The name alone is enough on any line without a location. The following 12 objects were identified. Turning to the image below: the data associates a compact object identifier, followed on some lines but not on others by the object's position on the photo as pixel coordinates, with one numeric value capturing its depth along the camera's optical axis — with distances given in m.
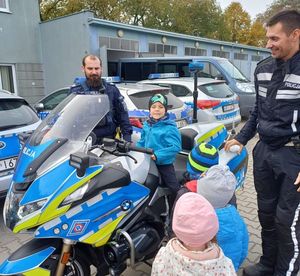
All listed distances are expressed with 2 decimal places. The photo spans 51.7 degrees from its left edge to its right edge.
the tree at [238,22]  42.69
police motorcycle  1.78
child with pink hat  1.43
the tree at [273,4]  38.02
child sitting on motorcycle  2.66
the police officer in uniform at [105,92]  3.17
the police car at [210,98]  7.18
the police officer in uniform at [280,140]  2.10
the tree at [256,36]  42.19
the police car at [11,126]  3.53
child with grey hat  1.86
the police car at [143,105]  5.07
